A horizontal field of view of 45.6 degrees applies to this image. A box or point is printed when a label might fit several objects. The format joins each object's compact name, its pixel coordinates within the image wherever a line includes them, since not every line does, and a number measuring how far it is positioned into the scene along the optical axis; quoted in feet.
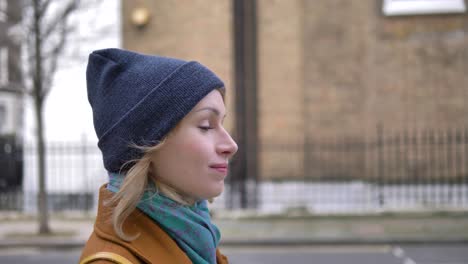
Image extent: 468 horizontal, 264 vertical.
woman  4.48
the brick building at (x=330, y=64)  43.73
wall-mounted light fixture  45.85
